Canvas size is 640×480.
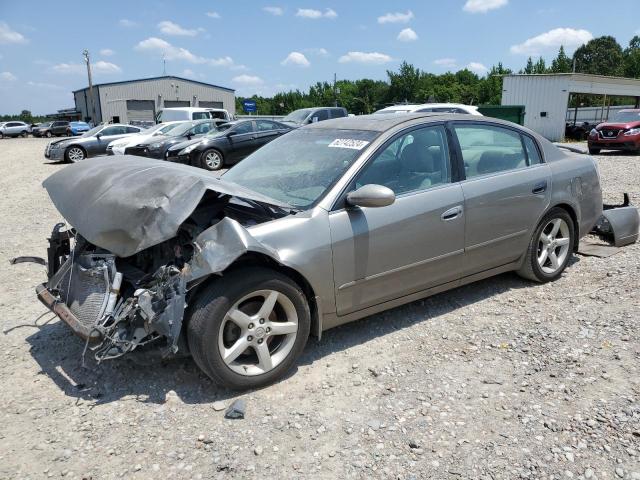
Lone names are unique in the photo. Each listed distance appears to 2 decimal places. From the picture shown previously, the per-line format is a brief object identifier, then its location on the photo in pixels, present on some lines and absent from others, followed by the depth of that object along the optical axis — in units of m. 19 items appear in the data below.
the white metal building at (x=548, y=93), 27.95
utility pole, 50.35
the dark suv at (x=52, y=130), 48.72
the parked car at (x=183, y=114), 24.69
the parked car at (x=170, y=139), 15.51
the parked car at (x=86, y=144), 18.61
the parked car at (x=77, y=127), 44.69
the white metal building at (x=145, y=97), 57.25
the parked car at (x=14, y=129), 49.56
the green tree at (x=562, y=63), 58.09
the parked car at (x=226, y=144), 14.71
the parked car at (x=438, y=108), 13.67
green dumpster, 20.34
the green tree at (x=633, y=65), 67.19
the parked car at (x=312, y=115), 17.77
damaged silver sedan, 3.00
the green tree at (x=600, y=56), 82.06
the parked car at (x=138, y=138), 17.47
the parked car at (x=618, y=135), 17.20
